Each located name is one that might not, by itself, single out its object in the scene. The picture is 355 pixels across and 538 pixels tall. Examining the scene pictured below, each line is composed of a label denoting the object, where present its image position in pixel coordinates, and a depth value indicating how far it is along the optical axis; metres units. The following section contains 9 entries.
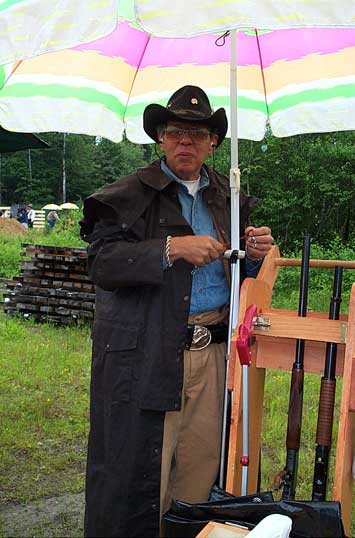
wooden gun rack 1.74
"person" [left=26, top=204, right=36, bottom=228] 31.14
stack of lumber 7.30
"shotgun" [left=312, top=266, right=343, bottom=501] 1.87
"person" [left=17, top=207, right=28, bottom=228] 33.42
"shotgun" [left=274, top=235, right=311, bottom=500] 1.93
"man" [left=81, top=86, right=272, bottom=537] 2.19
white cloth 1.18
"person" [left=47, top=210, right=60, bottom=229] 22.93
